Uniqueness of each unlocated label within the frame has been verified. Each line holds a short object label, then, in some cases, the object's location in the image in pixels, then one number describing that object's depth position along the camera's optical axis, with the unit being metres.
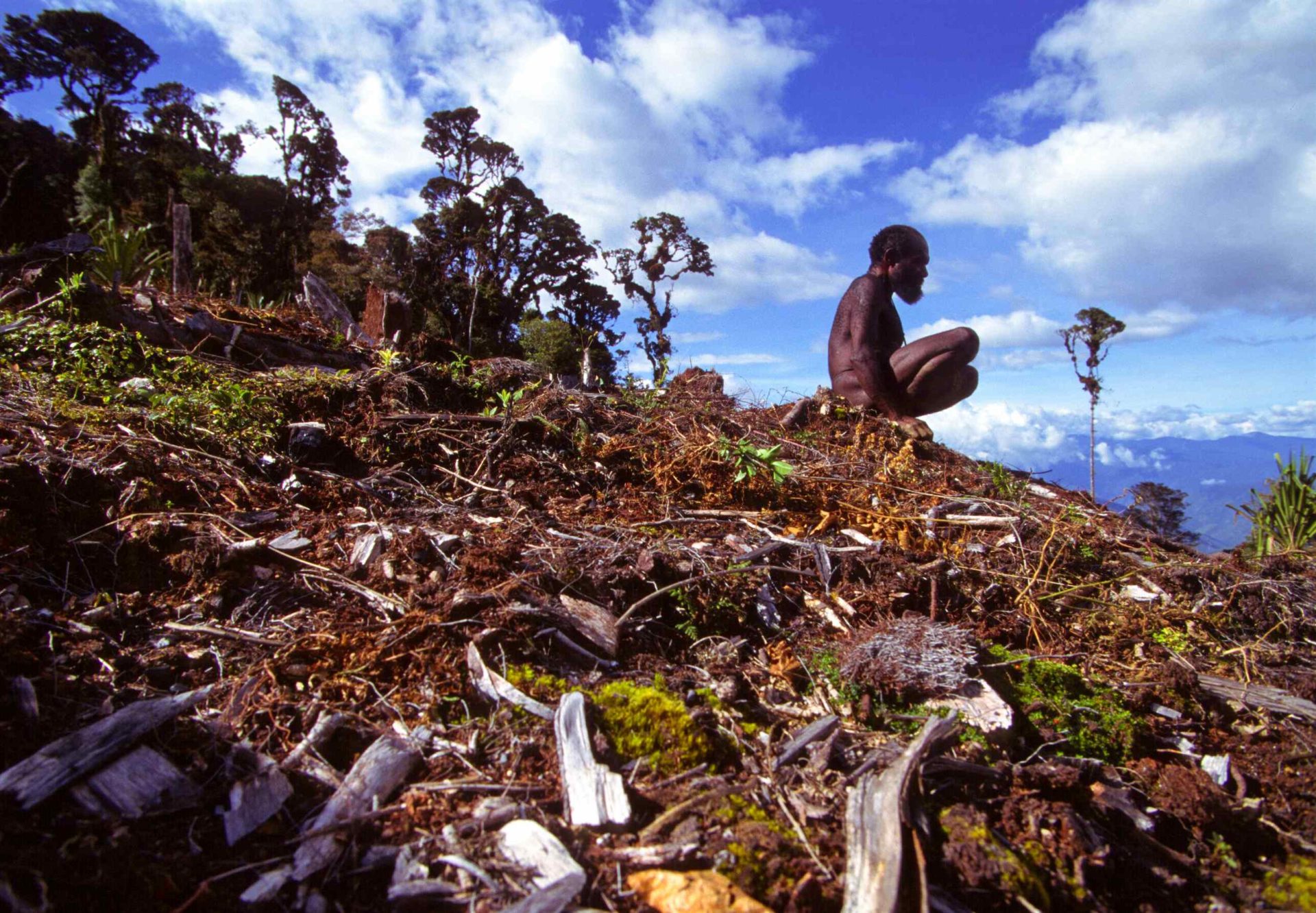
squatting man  5.53
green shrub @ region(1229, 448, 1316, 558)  4.35
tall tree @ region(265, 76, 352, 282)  22.80
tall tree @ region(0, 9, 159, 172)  22.47
